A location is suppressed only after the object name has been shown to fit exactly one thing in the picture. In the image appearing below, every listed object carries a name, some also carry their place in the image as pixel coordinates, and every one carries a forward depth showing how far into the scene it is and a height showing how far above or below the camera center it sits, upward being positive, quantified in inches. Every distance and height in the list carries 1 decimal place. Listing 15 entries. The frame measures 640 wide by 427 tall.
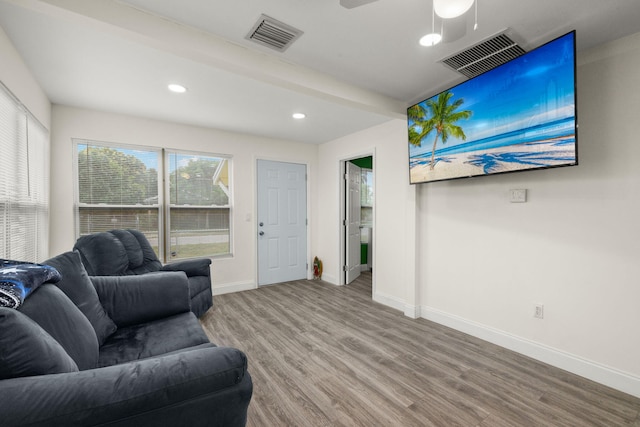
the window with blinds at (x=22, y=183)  77.2 +10.8
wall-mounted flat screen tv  72.8 +28.4
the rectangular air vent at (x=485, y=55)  80.7 +48.5
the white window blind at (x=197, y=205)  151.3 +5.0
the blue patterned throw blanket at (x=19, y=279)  37.9 -9.7
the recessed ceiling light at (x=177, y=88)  104.8 +48.3
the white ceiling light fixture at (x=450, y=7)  45.3 +33.7
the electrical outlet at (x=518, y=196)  94.6 +5.0
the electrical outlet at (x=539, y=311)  91.7 -33.5
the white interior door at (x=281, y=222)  178.2 -5.8
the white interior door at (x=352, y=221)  183.6 -5.8
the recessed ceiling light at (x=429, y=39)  70.9 +48.3
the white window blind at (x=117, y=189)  130.0 +12.7
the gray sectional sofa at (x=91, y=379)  31.7 -21.2
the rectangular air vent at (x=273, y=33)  72.1 +49.1
